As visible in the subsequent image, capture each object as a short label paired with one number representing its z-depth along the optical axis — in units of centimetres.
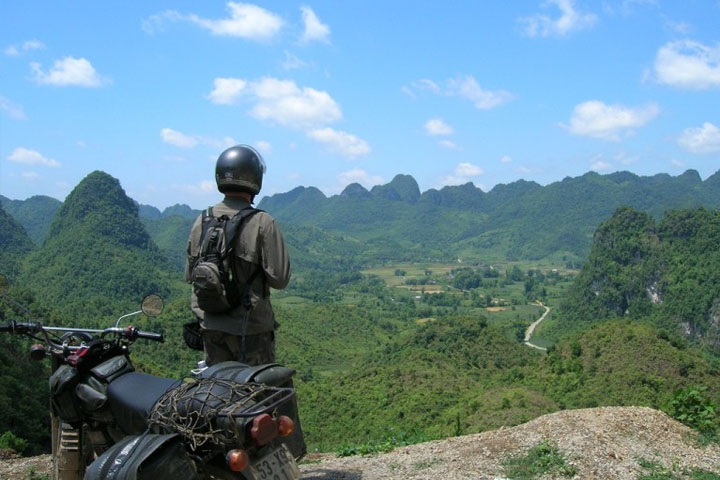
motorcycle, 186
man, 305
